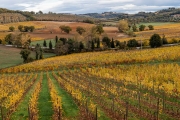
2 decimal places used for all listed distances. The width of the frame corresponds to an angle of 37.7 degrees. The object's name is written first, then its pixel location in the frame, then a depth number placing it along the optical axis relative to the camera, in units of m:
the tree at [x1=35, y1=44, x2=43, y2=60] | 78.06
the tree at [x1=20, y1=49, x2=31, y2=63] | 73.06
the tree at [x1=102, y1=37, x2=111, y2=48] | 85.94
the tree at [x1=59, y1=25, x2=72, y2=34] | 129.24
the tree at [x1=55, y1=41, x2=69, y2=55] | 82.50
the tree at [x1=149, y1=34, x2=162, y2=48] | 73.25
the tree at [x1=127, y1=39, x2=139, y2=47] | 80.31
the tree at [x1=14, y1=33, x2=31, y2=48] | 98.50
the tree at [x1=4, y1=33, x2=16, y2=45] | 107.12
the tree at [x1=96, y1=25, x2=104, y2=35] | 121.28
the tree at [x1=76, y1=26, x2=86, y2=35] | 128.98
